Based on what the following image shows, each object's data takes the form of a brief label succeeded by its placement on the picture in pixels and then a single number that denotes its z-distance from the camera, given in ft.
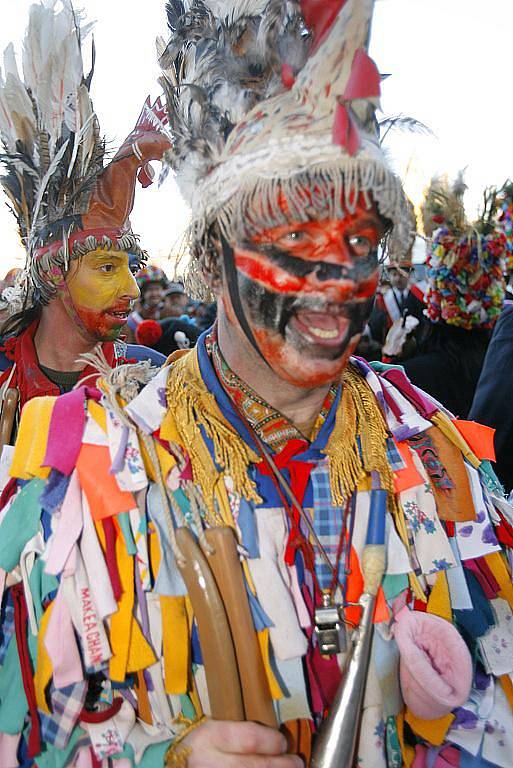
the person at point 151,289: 24.72
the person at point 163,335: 17.74
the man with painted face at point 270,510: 4.42
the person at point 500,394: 9.93
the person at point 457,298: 13.75
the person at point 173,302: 24.53
